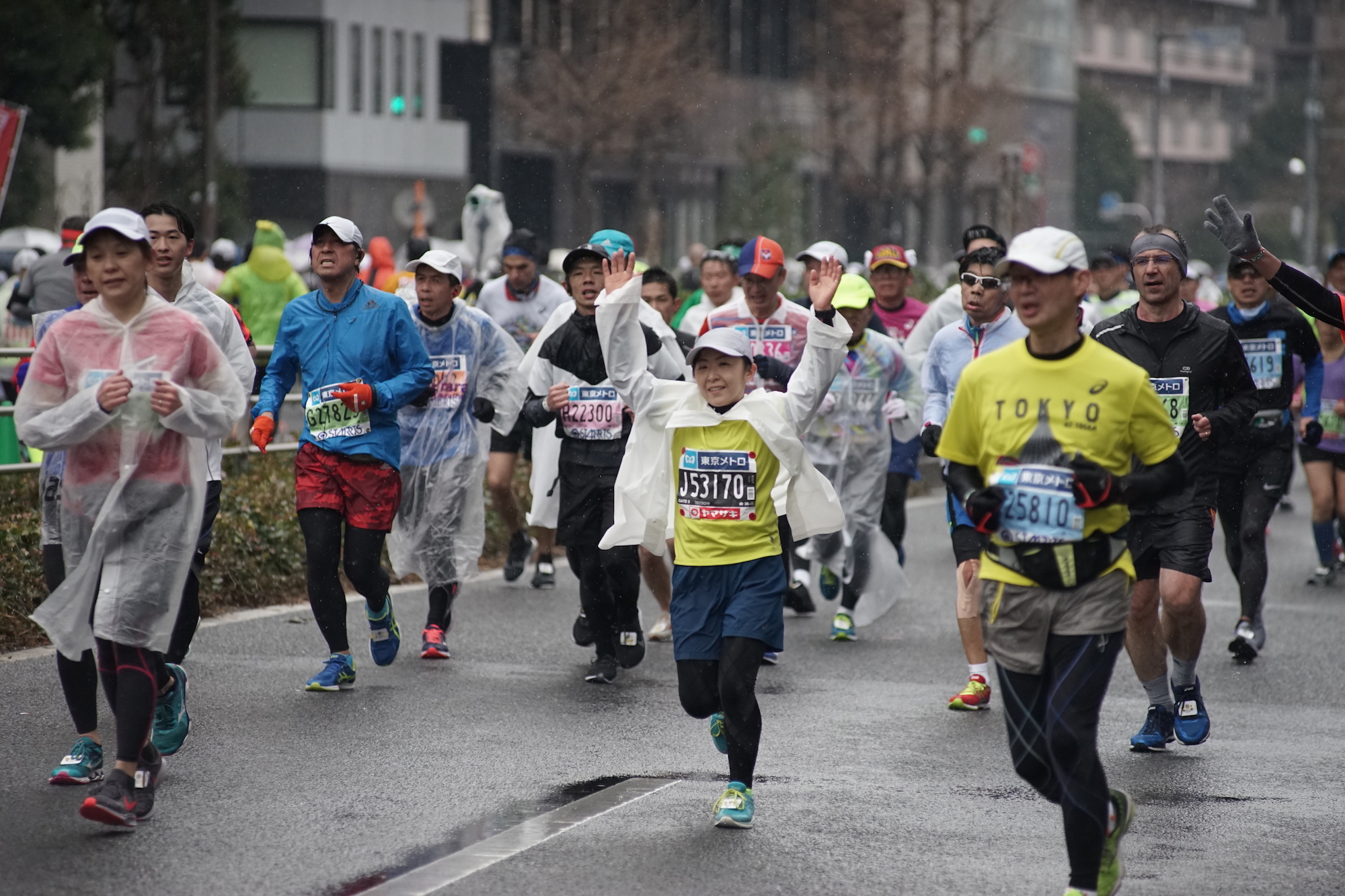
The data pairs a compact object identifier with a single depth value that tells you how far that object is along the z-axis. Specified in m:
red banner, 27.08
